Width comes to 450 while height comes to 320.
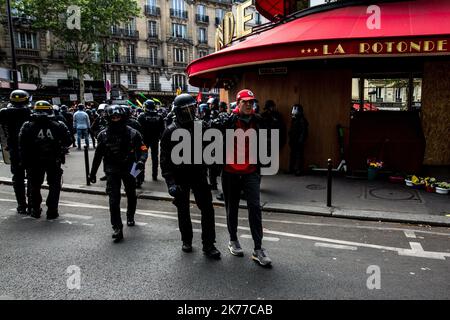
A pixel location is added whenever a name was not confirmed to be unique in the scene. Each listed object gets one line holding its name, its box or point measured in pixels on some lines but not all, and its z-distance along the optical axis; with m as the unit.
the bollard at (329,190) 6.54
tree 33.44
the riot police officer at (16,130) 6.54
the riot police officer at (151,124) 8.80
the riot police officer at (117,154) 5.22
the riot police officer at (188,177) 4.49
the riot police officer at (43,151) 6.05
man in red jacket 4.36
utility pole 14.55
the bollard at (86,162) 8.59
